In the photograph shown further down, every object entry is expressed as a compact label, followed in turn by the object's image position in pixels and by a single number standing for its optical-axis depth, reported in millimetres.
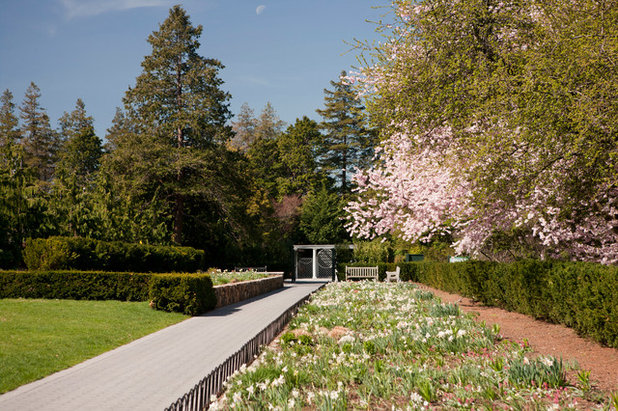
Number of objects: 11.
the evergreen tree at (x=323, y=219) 42875
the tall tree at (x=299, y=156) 49250
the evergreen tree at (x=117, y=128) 58709
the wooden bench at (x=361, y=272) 29531
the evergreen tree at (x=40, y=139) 55906
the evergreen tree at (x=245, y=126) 62834
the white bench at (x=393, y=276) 25844
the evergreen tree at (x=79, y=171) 18016
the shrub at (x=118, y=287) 12391
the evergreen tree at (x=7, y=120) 51953
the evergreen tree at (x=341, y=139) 50844
